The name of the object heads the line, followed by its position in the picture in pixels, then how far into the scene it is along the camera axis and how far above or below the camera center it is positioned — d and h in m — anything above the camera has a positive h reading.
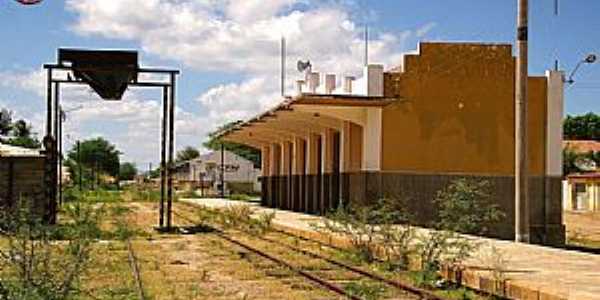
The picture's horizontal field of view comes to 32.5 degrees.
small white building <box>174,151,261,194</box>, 105.19 +0.18
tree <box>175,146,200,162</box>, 162.88 +3.27
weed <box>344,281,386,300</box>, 13.04 -1.51
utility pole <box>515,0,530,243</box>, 20.66 +1.32
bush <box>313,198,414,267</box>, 17.36 -1.00
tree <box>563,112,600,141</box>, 120.62 +5.79
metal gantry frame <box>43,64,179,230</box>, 26.89 +0.88
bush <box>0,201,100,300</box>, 10.20 -1.03
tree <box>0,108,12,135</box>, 107.00 +5.37
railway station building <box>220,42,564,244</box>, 30.19 +1.47
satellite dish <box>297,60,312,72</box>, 40.75 +4.39
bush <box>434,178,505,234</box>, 15.40 -0.51
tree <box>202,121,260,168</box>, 128.00 +2.96
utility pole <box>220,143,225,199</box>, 79.57 -1.33
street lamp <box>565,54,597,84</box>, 35.26 +4.10
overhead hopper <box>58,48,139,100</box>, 26.42 +2.92
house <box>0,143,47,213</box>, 27.81 -0.15
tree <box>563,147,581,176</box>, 84.75 +1.34
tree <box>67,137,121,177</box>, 120.88 +2.22
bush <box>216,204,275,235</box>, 30.51 -1.49
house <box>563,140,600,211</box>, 59.74 -0.84
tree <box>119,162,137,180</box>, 162.59 +0.43
